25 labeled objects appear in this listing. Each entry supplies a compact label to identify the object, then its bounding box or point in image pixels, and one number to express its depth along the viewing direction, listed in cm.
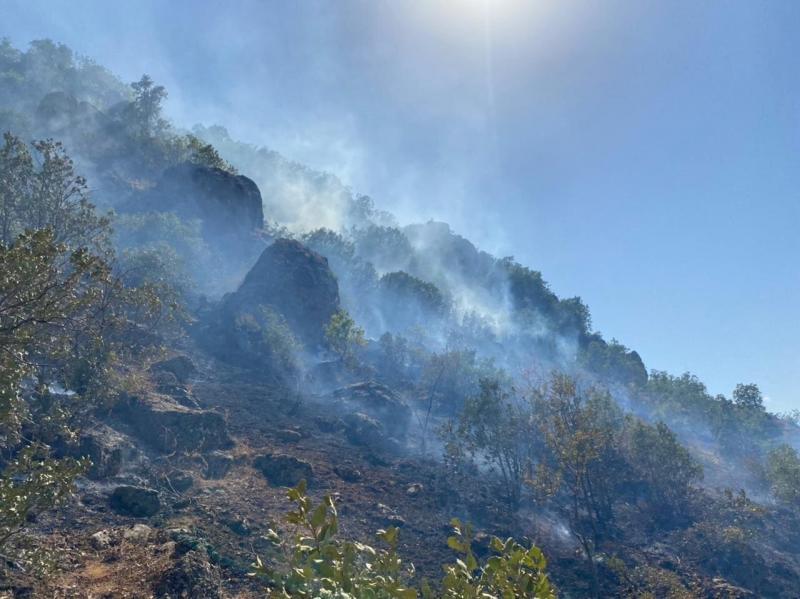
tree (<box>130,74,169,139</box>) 7706
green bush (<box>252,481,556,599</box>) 278
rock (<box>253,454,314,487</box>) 1956
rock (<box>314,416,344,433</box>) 3080
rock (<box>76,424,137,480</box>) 1538
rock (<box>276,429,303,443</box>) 2555
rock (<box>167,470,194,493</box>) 1638
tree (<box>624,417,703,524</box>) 2986
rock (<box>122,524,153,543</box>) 1153
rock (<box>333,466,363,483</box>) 2277
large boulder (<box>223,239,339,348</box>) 5066
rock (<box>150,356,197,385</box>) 2861
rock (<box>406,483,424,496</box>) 2325
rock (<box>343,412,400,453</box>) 3116
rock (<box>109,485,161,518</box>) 1356
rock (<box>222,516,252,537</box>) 1416
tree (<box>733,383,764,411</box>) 5875
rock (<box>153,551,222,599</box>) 950
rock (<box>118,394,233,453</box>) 1975
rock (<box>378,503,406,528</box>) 1893
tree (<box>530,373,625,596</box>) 1891
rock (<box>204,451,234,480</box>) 1880
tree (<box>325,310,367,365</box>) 4566
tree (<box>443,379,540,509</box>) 2725
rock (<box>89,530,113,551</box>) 1098
